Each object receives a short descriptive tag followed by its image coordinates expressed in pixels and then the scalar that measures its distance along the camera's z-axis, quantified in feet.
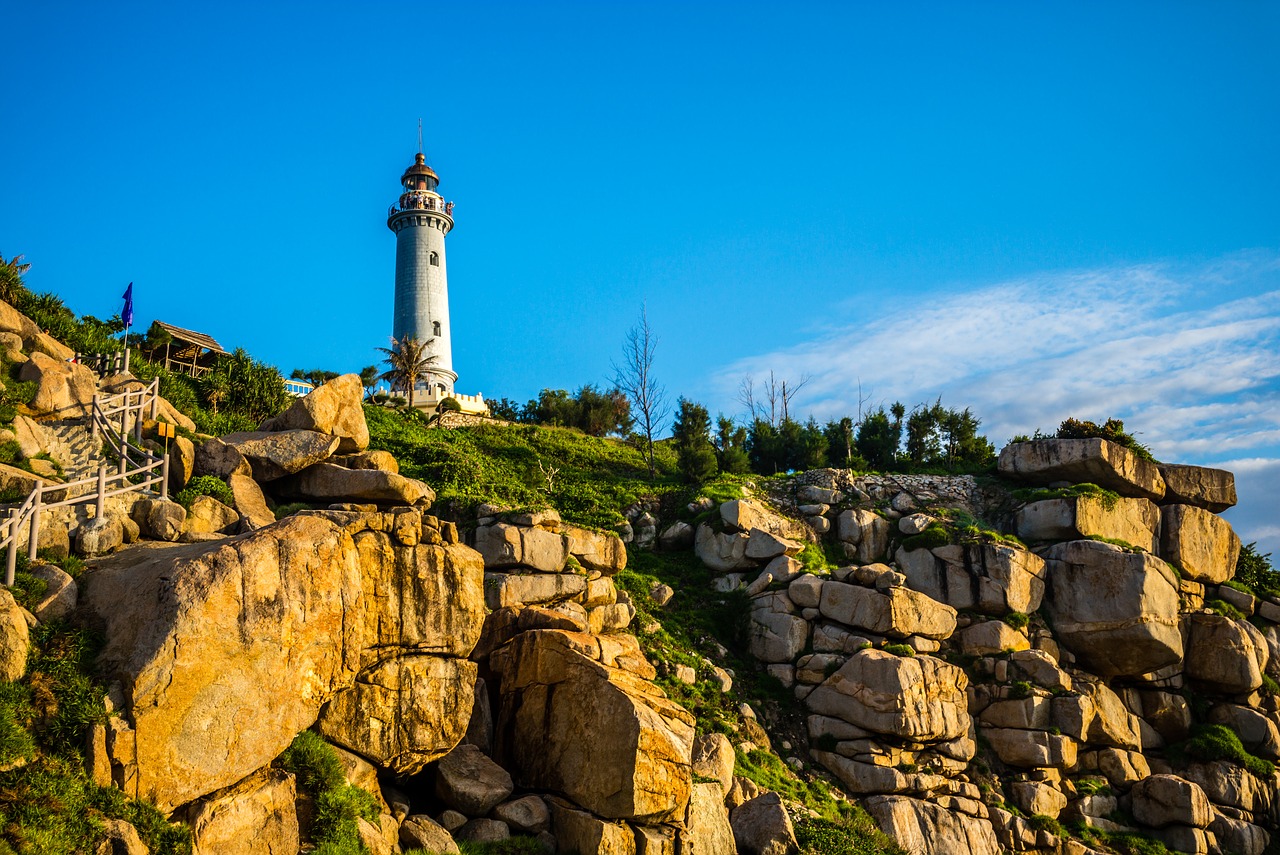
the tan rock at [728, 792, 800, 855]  69.77
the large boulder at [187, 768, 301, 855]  49.11
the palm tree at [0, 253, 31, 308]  97.45
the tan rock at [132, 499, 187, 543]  67.26
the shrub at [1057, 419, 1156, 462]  126.11
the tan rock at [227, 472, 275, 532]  74.38
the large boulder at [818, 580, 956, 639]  95.04
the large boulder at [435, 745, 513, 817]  63.16
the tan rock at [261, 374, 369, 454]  86.07
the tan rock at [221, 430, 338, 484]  82.28
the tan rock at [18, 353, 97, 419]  77.46
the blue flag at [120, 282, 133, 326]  93.76
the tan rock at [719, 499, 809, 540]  110.11
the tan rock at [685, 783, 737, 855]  65.72
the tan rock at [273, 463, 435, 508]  83.97
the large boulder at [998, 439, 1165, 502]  117.29
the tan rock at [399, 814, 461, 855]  58.13
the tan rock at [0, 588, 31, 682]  48.11
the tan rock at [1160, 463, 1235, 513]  123.34
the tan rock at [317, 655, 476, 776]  58.90
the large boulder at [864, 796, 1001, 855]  82.58
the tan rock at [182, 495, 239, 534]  69.87
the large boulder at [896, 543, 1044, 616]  102.89
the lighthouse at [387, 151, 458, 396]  205.46
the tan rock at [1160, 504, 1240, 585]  118.01
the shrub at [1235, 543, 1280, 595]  121.49
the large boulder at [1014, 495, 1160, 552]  112.16
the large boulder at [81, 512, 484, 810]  49.42
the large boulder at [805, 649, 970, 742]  87.61
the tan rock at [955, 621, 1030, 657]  99.04
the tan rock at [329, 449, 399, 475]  87.30
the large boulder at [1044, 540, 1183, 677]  102.06
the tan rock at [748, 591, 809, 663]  96.68
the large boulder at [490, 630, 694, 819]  63.36
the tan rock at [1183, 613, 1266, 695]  105.91
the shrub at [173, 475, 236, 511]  74.99
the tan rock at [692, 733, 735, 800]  73.15
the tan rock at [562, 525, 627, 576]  93.30
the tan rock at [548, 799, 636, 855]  61.30
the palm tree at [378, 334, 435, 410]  177.58
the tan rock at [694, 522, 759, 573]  107.76
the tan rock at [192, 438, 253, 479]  80.05
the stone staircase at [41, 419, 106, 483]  74.18
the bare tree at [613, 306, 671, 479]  149.59
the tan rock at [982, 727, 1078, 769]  92.68
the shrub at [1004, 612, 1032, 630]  101.30
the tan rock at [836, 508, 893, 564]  113.60
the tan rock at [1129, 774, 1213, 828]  93.20
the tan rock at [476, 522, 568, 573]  87.15
